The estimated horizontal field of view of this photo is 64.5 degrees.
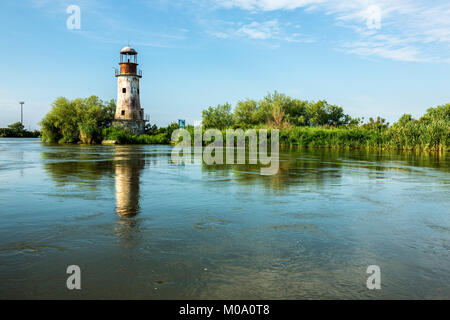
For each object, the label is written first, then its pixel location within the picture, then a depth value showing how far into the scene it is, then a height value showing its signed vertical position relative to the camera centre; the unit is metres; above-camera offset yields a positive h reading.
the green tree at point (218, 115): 74.12 +6.57
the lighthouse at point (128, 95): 66.56 +9.75
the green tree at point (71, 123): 65.50 +4.39
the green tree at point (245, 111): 90.46 +9.13
